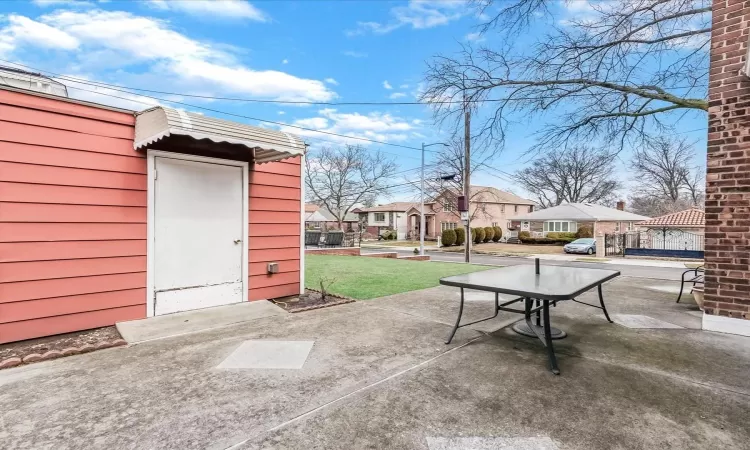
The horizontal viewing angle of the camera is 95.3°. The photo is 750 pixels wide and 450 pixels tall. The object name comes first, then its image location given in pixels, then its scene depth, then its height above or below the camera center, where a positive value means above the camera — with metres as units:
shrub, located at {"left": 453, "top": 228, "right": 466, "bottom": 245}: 28.75 -0.86
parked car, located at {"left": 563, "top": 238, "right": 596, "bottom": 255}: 20.56 -1.17
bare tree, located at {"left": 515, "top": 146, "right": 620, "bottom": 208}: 32.12 +4.79
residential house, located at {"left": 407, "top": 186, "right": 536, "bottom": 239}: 35.59 +1.32
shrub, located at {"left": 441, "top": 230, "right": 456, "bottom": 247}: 28.06 -1.01
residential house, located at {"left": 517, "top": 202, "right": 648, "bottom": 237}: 20.27 +0.59
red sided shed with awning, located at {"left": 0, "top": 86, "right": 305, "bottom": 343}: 3.36 +0.12
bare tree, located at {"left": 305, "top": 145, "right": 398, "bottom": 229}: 35.53 +5.24
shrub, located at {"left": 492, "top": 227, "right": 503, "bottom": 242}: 31.33 -0.71
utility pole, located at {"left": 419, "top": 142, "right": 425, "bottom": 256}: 18.89 +1.92
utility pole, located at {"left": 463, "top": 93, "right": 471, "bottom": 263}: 15.30 +2.26
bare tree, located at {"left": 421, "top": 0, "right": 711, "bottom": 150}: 5.93 +2.92
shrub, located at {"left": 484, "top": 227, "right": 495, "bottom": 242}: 30.53 -0.61
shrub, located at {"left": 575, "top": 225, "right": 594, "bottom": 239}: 26.48 -0.37
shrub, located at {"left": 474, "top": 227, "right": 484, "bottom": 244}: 29.25 -0.77
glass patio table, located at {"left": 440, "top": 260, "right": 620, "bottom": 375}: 2.73 -0.53
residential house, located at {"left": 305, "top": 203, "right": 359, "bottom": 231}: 40.87 +0.43
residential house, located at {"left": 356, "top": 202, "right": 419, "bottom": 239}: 41.59 +0.77
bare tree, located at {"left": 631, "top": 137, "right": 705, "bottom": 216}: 29.09 +4.51
